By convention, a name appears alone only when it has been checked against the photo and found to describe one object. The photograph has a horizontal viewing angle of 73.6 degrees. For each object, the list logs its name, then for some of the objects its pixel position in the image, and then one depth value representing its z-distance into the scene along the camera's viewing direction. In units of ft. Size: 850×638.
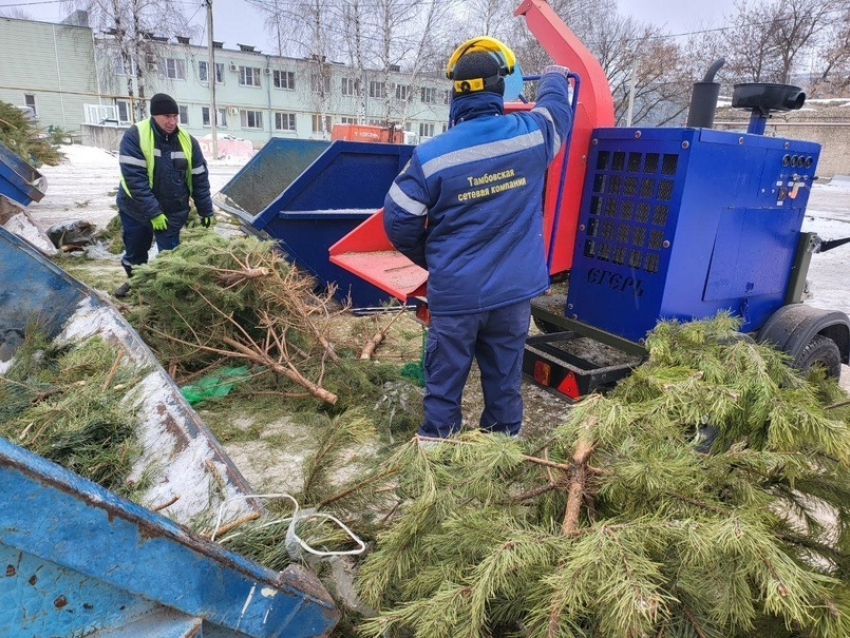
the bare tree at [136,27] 85.20
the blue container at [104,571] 3.29
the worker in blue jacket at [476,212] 8.77
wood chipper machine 10.14
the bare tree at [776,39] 73.56
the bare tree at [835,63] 74.59
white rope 5.19
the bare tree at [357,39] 83.56
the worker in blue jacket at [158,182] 17.10
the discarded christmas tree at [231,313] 12.92
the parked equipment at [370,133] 39.09
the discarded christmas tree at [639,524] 3.79
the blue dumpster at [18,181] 24.66
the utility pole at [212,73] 77.61
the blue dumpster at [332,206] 16.98
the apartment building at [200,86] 122.11
